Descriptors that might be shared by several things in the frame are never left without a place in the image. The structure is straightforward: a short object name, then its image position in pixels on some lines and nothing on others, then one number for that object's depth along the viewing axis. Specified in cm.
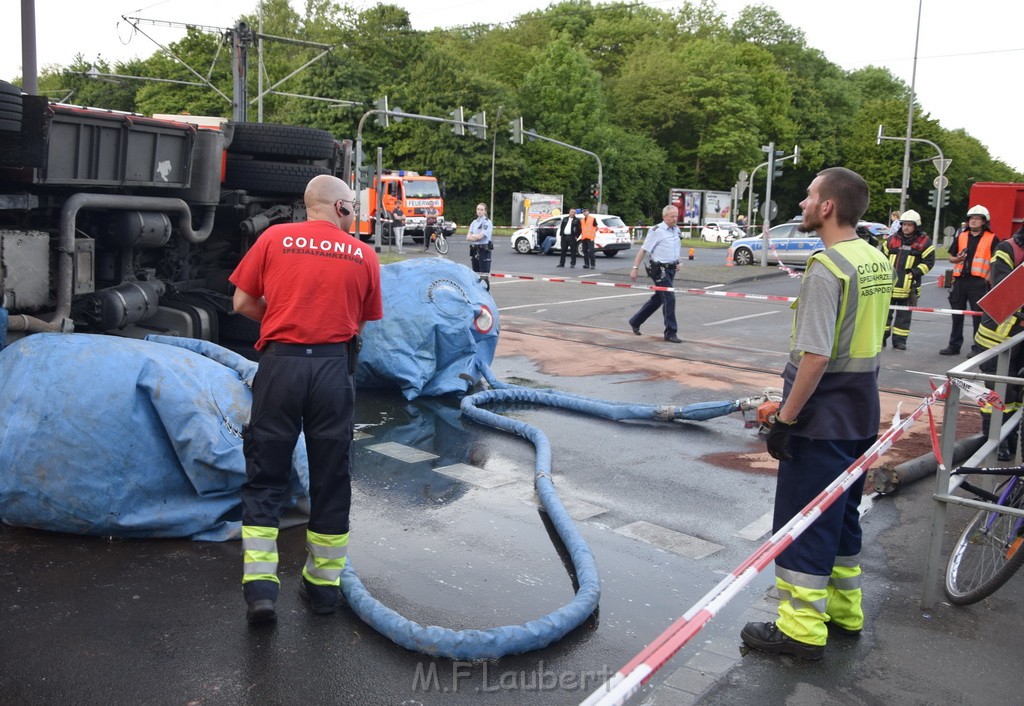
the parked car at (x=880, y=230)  2649
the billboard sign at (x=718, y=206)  6975
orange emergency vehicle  4016
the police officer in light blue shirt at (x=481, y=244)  1972
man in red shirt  413
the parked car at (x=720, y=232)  5644
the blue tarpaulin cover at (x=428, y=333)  854
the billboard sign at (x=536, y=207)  5441
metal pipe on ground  618
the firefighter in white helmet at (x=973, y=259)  1212
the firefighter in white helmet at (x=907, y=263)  1357
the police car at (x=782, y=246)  3108
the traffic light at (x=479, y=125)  3625
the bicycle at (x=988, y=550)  432
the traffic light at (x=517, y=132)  4031
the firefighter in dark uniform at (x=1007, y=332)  681
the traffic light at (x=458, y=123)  3762
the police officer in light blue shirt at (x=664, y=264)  1321
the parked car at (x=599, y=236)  3597
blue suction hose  378
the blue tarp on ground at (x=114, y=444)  471
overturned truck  597
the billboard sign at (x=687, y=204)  6638
